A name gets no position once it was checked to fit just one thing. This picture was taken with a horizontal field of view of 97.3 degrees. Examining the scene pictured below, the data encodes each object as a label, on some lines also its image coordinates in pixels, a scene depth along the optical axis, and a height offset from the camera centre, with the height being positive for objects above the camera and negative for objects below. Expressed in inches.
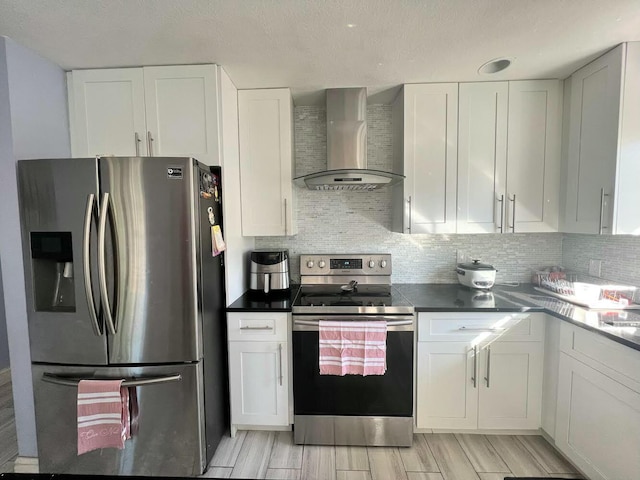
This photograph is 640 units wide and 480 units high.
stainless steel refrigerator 55.4 -15.1
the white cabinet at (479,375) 68.9 -38.0
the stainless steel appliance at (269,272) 81.1 -14.2
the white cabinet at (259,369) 70.6 -36.9
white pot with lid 82.6 -16.2
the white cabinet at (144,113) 68.3 +27.4
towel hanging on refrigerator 56.1 -38.0
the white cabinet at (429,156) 78.8 +18.5
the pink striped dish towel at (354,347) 66.2 -29.4
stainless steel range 67.7 -40.8
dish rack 67.2 -18.9
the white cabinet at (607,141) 62.1 +18.3
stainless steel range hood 81.1 +26.5
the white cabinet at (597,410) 49.7 -37.4
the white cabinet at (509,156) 77.7 +18.0
